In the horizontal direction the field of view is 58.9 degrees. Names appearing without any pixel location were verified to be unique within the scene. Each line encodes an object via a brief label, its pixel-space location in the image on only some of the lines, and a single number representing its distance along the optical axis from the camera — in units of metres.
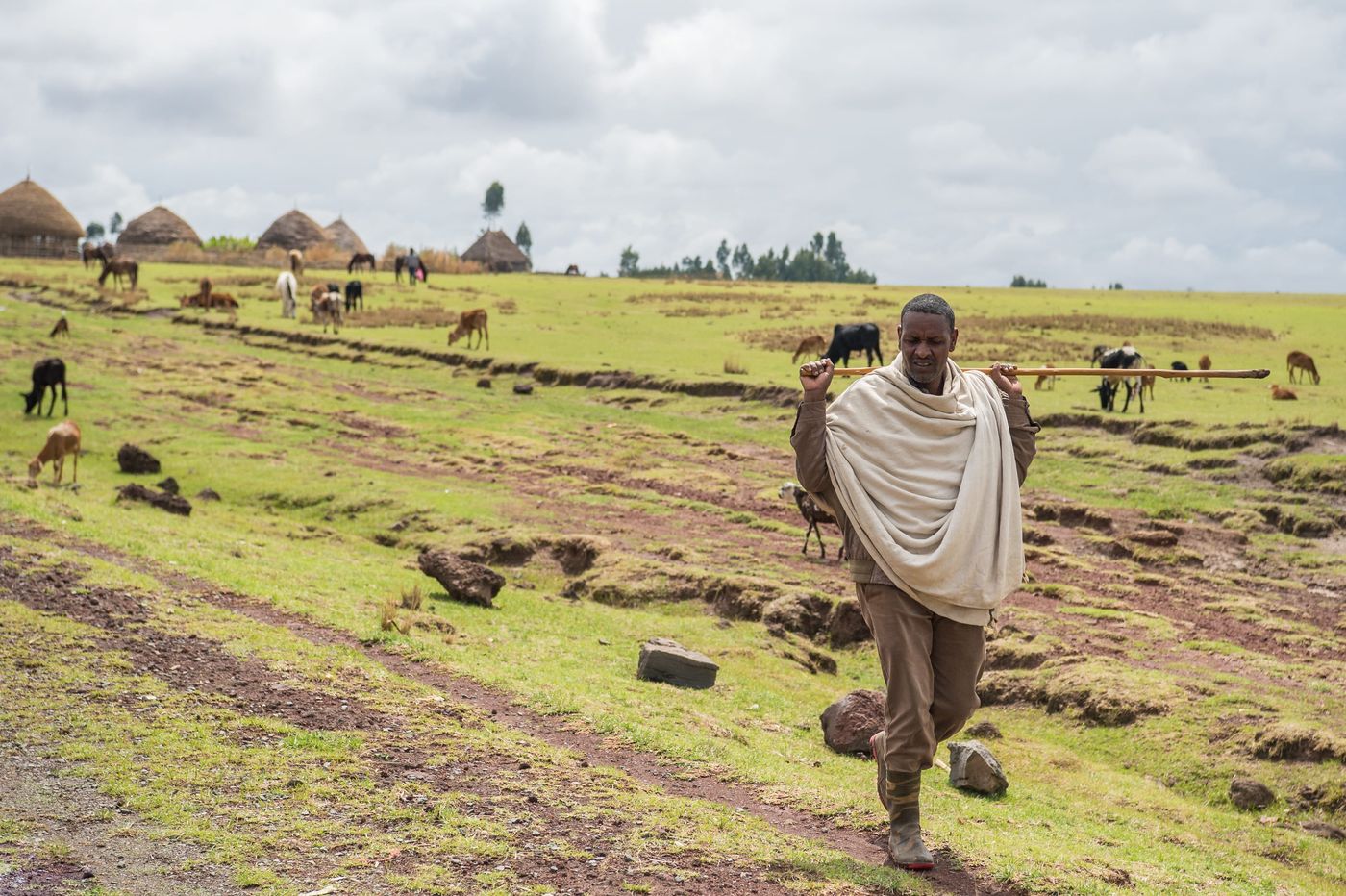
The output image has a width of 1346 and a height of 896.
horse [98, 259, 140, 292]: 53.72
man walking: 5.97
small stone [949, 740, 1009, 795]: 9.17
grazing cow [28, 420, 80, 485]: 20.86
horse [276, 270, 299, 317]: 49.50
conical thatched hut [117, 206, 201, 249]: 85.25
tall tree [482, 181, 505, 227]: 155.25
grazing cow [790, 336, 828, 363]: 36.47
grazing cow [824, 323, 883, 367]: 34.62
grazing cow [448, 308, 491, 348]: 41.66
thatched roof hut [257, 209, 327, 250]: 85.50
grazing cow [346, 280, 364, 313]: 51.25
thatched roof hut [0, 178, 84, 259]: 79.62
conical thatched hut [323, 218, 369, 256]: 94.31
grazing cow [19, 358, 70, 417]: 26.92
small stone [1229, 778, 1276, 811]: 10.26
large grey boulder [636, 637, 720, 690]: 11.40
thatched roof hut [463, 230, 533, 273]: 93.44
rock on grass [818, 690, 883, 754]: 9.92
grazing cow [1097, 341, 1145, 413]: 27.84
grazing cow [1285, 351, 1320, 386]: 32.94
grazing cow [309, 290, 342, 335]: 44.97
